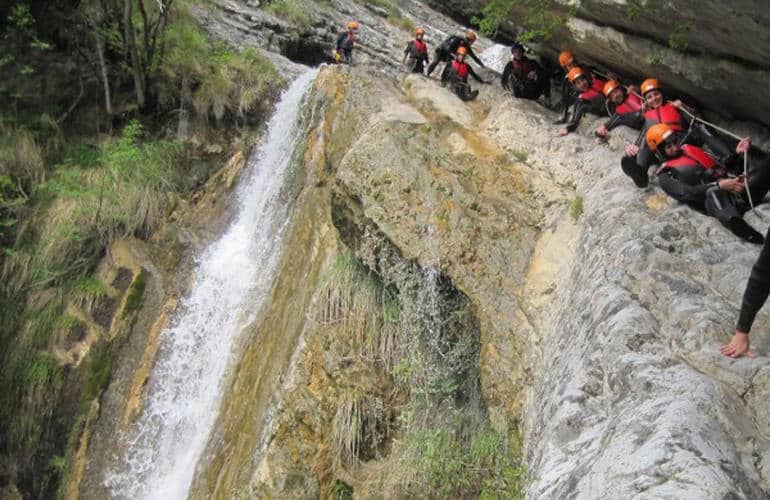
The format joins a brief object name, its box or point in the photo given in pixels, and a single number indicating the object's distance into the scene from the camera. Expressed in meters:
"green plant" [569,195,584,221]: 6.16
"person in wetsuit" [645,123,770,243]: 4.67
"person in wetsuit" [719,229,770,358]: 3.13
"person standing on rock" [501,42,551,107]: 9.86
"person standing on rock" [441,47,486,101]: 10.02
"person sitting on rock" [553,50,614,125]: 8.45
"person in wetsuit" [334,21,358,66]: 14.22
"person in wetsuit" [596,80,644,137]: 7.37
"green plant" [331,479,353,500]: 5.93
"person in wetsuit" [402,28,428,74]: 12.88
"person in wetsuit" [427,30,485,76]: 11.01
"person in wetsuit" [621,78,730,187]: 5.60
